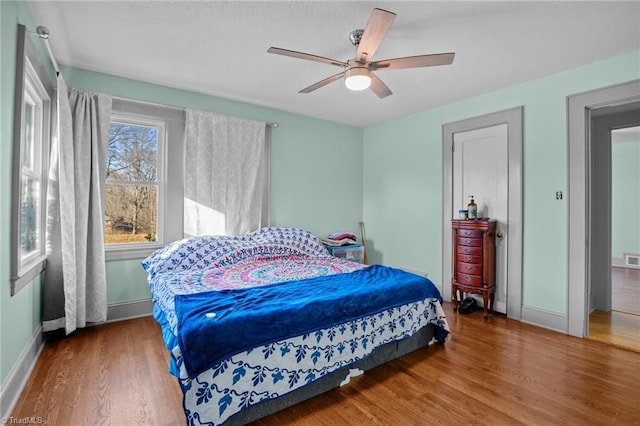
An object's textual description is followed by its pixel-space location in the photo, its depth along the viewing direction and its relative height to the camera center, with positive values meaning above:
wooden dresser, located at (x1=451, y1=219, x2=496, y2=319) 3.43 -0.51
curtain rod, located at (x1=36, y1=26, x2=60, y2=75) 2.18 +1.24
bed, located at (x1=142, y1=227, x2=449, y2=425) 1.63 -0.68
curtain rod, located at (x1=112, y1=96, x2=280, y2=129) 3.22 +1.16
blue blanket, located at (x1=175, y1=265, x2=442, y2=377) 1.62 -0.59
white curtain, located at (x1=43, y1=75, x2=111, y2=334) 2.75 -0.02
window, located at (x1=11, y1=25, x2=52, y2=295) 1.97 +0.36
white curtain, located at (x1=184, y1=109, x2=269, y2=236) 3.60 +0.45
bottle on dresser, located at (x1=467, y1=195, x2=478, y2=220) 3.62 +0.02
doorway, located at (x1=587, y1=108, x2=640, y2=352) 3.11 -0.52
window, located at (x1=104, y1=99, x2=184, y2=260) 3.32 +0.35
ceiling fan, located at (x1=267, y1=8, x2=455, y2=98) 1.99 +1.08
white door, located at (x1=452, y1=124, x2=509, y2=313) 3.55 +0.41
